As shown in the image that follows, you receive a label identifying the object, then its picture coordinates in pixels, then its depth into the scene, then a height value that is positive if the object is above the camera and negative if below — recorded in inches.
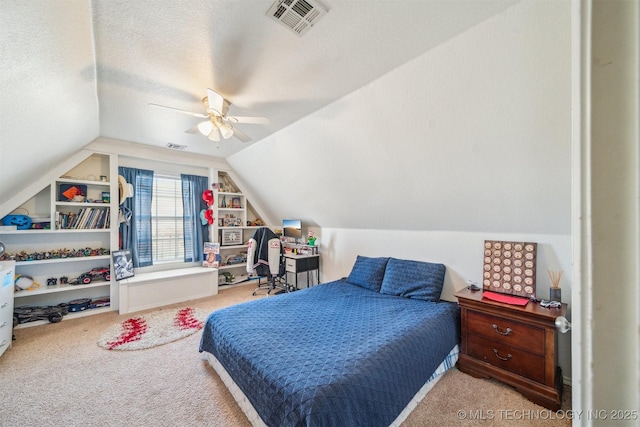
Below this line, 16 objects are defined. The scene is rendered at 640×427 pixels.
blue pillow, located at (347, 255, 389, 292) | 123.6 -31.6
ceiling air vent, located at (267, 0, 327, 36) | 51.6 +42.7
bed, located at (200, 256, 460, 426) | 53.6 -37.6
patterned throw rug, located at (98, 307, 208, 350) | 105.3 -55.0
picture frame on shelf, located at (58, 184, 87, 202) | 132.2 +11.2
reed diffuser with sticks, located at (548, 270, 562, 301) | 81.0 -25.2
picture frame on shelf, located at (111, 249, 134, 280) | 139.6 -29.1
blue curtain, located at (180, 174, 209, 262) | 176.4 -2.5
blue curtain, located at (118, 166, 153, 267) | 150.7 -3.4
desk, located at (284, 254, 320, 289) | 158.1 -33.9
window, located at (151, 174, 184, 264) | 165.6 -4.9
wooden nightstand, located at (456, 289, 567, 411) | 71.6 -42.6
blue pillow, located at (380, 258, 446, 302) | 105.6 -30.7
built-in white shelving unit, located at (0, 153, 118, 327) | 124.8 -12.4
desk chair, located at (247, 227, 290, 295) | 162.9 -29.4
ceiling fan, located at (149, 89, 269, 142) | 81.1 +32.6
